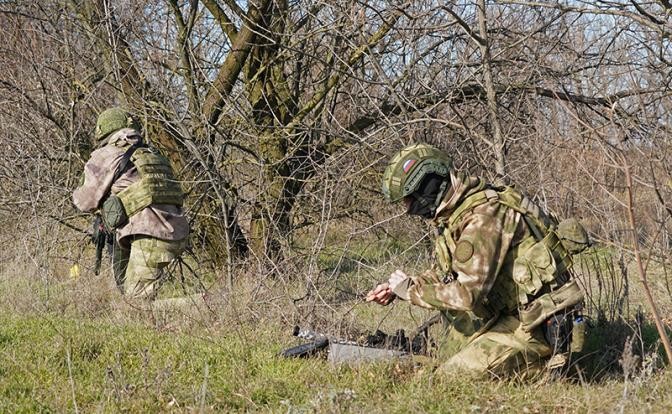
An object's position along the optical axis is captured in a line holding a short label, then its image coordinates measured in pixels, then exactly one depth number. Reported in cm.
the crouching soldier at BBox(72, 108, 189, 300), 736
